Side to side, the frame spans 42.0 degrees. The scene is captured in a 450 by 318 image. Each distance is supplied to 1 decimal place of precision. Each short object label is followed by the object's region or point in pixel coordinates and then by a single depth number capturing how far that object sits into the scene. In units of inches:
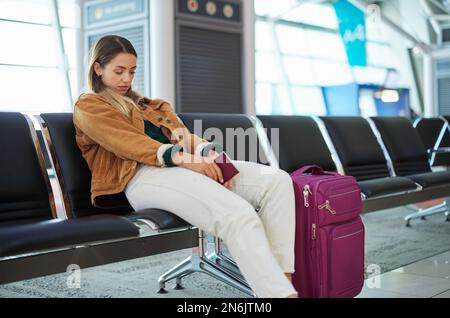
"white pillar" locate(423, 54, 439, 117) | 413.7
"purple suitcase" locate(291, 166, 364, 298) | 82.0
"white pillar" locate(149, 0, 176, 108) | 175.8
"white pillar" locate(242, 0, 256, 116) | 196.5
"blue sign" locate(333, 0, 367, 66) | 400.2
